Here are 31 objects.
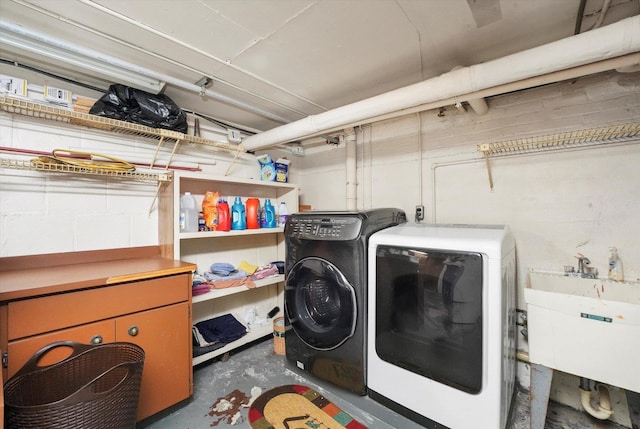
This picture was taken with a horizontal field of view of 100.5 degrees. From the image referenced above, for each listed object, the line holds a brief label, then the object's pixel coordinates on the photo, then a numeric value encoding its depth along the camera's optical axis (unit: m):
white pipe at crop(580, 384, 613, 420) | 1.48
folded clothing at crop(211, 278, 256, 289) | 2.16
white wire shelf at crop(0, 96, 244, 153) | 1.42
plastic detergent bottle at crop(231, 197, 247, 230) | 2.38
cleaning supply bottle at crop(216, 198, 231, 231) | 2.23
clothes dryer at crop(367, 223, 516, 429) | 1.26
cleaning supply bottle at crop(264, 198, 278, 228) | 2.61
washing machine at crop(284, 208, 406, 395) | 1.68
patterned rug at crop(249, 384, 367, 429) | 1.55
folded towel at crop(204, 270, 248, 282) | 2.23
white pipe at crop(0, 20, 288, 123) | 1.31
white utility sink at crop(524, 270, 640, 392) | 1.18
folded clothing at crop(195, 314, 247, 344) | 2.23
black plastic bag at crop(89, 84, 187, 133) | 1.74
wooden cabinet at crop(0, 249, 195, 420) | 1.15
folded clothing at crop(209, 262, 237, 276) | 2.33
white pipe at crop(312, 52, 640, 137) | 1.18
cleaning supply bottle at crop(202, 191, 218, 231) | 2.20
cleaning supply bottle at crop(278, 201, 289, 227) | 2.72
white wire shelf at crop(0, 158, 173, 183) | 1.47
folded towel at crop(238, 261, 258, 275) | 2.58
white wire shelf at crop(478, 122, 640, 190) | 1.47
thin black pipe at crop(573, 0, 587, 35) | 1.22
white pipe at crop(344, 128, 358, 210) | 2.68
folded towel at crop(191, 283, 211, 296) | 1.99
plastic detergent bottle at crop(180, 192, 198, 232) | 2.09
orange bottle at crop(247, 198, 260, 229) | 2.48
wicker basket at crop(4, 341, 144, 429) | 1.00
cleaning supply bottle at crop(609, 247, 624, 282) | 1.55
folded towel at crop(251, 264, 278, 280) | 2.45
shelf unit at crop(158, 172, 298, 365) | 1.99
